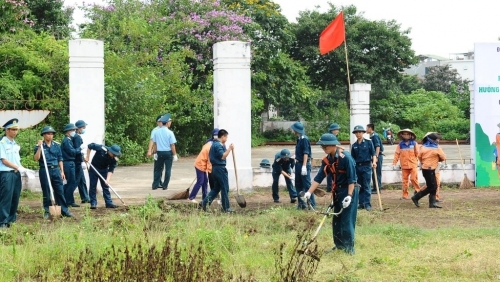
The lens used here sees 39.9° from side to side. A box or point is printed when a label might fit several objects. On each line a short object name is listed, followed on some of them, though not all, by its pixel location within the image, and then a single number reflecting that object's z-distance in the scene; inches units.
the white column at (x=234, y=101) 569.0
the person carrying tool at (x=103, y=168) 484.4
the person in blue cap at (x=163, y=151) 589.3
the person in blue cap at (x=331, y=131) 564.7
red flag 619.5
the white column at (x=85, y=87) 551.8
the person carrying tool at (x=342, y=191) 325.4
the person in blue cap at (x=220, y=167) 461.4
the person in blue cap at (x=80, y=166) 497.0
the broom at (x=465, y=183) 629.0
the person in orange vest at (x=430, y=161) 504.0
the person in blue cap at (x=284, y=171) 514.6
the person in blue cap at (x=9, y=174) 396.2
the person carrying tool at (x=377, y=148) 566.4
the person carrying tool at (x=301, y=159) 481.4
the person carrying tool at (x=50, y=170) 429.1
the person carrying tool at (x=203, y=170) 495.2
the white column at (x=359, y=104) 674.2
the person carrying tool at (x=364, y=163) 489.4
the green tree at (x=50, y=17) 1120.1
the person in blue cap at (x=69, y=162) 480.7
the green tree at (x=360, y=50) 1631.4
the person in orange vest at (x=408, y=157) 544.1
